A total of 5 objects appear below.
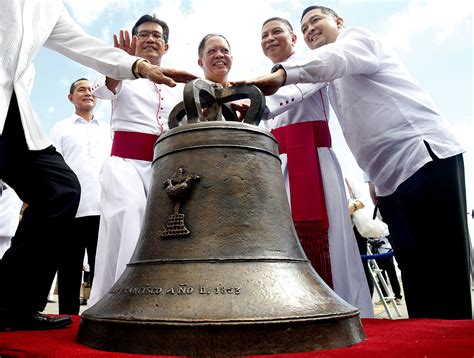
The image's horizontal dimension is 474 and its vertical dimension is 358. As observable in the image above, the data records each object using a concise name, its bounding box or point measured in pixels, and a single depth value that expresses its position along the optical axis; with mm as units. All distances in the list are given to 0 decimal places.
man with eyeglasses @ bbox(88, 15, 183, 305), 2945
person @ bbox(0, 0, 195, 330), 2326
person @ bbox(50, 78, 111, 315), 4391
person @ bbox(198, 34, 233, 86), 3572
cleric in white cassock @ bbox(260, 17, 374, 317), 3021
